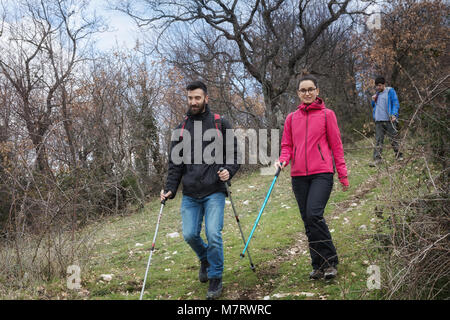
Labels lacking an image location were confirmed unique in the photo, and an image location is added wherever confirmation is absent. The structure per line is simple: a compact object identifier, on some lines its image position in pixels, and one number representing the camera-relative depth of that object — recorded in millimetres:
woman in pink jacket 4254
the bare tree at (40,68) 14234
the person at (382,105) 8797
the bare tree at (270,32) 16609
